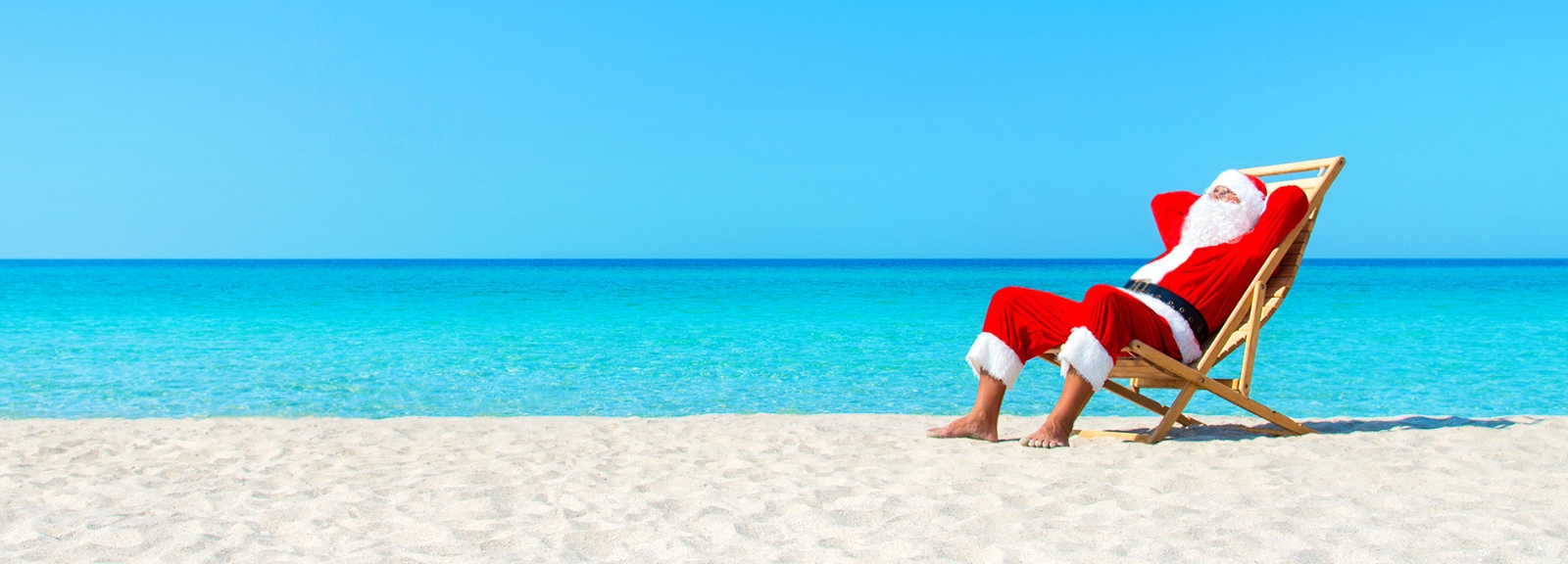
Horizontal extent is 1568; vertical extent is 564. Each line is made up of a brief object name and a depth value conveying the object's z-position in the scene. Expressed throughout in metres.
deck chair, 4.55
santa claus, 4.46
